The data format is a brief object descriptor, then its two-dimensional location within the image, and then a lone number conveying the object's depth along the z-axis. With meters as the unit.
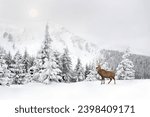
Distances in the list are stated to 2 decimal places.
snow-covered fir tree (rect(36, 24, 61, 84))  33.25
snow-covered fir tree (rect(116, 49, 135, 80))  44.81
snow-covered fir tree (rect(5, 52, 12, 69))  53.19
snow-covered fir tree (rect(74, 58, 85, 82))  59.22
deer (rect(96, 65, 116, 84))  15.22
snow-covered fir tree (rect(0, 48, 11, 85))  37.44
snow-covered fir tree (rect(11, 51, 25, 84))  49.16
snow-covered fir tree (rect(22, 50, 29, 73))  54.19
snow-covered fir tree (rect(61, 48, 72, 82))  47.06
